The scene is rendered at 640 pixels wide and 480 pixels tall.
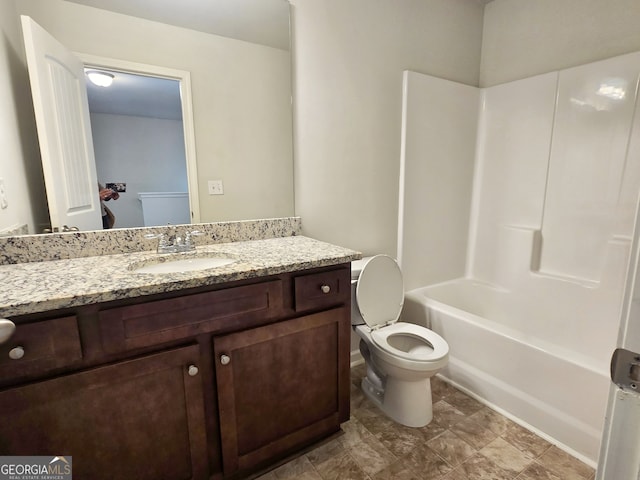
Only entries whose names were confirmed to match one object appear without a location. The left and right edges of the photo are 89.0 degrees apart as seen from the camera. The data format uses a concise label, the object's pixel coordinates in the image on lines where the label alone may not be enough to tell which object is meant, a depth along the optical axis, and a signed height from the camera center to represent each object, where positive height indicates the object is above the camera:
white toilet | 1.58 -0.82
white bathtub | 1.44 -0.95
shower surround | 1.63 -0.32
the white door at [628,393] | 0.47 -0.31
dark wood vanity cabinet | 0.91 -0.64
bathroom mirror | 1.34 +0.56
